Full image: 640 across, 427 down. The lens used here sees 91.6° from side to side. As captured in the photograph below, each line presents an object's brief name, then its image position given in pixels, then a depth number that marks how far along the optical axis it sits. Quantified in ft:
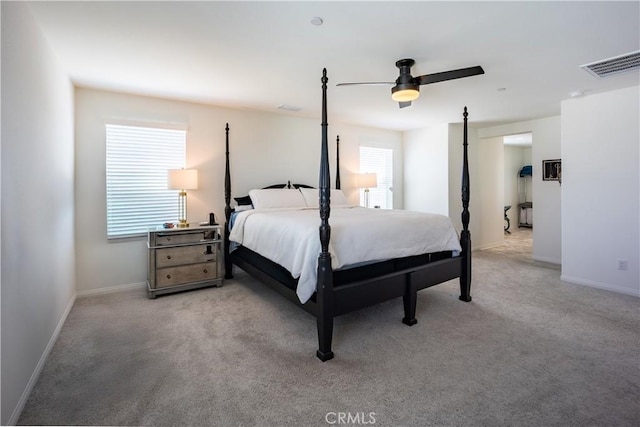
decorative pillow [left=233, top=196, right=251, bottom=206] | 14.66
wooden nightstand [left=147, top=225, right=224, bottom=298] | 11.54
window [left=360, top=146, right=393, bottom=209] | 19.36
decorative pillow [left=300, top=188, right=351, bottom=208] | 14.94
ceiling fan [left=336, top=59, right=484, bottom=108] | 8.76
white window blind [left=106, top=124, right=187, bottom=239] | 12.27
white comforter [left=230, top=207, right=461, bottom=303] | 7.84
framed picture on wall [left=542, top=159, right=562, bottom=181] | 16.40
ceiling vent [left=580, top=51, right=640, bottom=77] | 9.04
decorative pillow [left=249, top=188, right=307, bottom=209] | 13.84
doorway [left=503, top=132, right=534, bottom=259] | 27.96
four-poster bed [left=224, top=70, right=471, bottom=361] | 7.45
